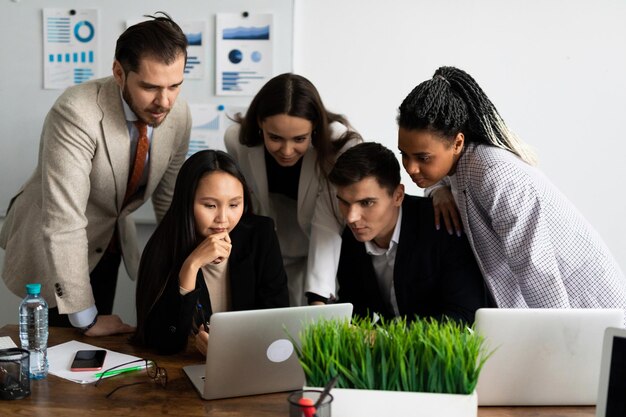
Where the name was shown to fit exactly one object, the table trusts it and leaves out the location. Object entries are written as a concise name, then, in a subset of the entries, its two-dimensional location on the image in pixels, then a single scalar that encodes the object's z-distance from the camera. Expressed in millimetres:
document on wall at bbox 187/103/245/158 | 3004
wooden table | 1491
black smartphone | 1723
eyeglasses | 1651
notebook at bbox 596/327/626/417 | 1275
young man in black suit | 2141
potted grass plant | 1307
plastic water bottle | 1793
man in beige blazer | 2072
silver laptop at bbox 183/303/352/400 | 1523
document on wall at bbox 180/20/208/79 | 2957
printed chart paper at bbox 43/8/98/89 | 2975
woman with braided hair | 1923
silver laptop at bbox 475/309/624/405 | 1488
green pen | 1684
